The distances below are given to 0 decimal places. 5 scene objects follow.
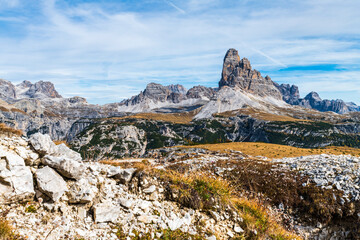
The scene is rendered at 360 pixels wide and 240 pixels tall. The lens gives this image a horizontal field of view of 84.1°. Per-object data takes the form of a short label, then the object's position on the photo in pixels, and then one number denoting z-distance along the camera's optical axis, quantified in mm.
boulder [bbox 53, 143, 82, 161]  9554
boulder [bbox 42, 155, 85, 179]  7512
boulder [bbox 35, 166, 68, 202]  6656
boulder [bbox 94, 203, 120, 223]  6906
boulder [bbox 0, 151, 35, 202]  5957
